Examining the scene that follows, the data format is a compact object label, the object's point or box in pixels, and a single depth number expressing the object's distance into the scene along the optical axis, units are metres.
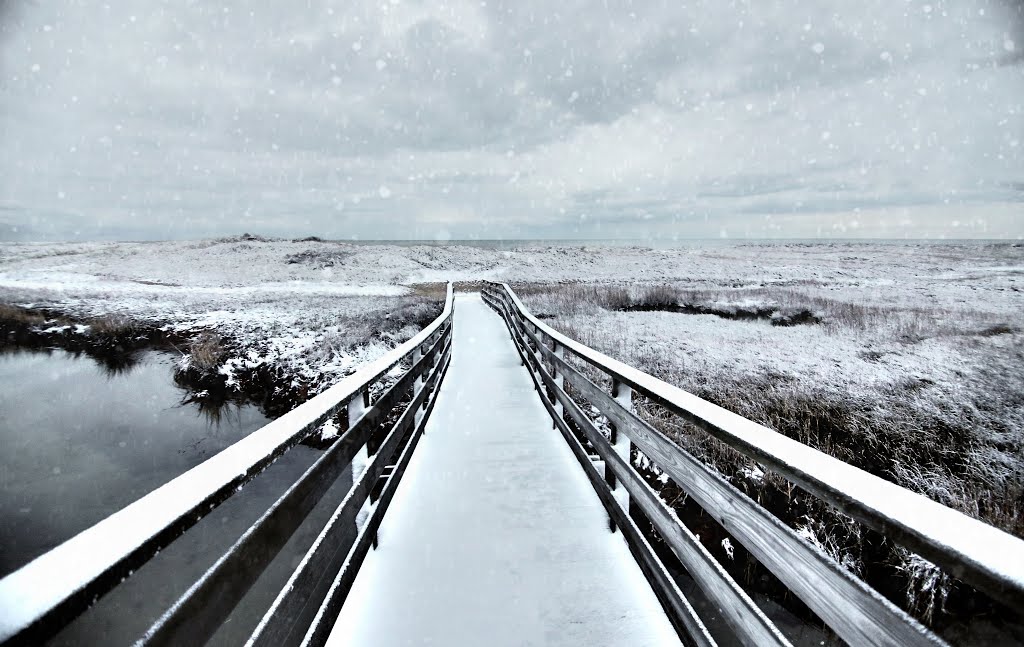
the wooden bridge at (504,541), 1.07
